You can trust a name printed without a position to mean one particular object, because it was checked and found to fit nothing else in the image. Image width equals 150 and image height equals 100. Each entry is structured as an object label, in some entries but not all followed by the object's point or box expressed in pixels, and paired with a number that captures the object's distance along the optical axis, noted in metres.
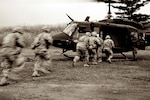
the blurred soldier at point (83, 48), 17.05
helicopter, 20.45
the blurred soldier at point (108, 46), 19.83
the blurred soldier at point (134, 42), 21.53
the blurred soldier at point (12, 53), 11.63
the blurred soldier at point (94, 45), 17.75
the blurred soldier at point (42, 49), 14.13
